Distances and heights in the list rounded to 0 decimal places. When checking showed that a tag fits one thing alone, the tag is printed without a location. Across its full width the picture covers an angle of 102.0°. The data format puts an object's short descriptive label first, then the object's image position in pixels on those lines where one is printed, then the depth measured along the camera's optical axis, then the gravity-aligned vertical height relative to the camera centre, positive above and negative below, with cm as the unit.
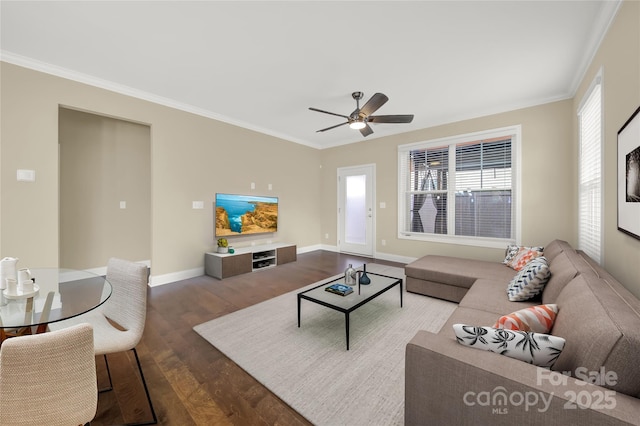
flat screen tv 455 -7
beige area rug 156 -115
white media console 412 -86
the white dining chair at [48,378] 82 -56
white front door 583 +4
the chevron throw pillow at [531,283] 215 -61
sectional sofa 86 -62
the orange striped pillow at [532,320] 135 -59
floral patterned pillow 109 -58
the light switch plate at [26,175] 282 +39
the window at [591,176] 256 +38
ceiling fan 317 +124
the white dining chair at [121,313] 149 -68
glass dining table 132 -53
